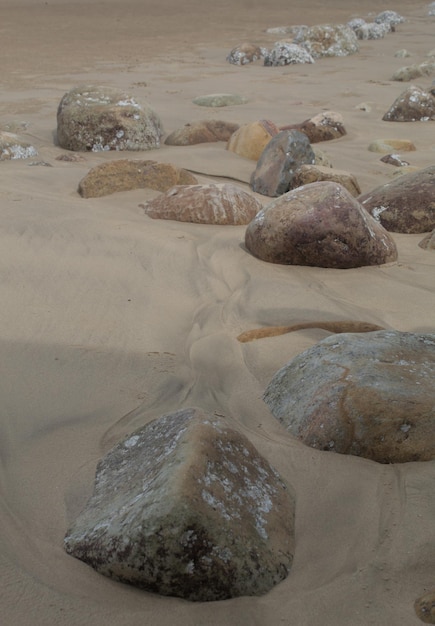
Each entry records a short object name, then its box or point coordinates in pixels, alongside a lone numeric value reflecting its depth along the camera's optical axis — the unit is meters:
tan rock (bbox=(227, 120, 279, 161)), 6.42
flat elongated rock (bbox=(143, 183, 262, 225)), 4.78
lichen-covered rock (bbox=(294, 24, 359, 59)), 13.28
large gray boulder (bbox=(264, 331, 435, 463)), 2.33
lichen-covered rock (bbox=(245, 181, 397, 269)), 4.11
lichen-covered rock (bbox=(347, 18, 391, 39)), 16.16
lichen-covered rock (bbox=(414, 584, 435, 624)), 1.69
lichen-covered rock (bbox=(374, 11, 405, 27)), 19.58
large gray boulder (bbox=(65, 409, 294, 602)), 1.77
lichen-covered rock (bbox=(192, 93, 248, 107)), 8.83
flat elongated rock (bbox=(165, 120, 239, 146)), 6.96
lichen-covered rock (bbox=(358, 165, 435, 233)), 4.77
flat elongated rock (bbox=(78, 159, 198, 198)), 5.20
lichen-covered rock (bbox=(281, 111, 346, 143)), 7.27
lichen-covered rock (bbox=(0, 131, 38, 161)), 6.08
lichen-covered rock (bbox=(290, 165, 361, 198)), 5.32
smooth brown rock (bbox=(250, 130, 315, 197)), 5.51
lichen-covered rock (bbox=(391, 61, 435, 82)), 10.78
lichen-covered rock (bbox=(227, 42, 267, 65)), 12.43
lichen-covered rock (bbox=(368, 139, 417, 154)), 6.91
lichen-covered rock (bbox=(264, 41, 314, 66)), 12.30
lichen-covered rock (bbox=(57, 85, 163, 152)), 6.66
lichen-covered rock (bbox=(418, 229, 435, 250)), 4.48
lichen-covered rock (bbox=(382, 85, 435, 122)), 8.13
